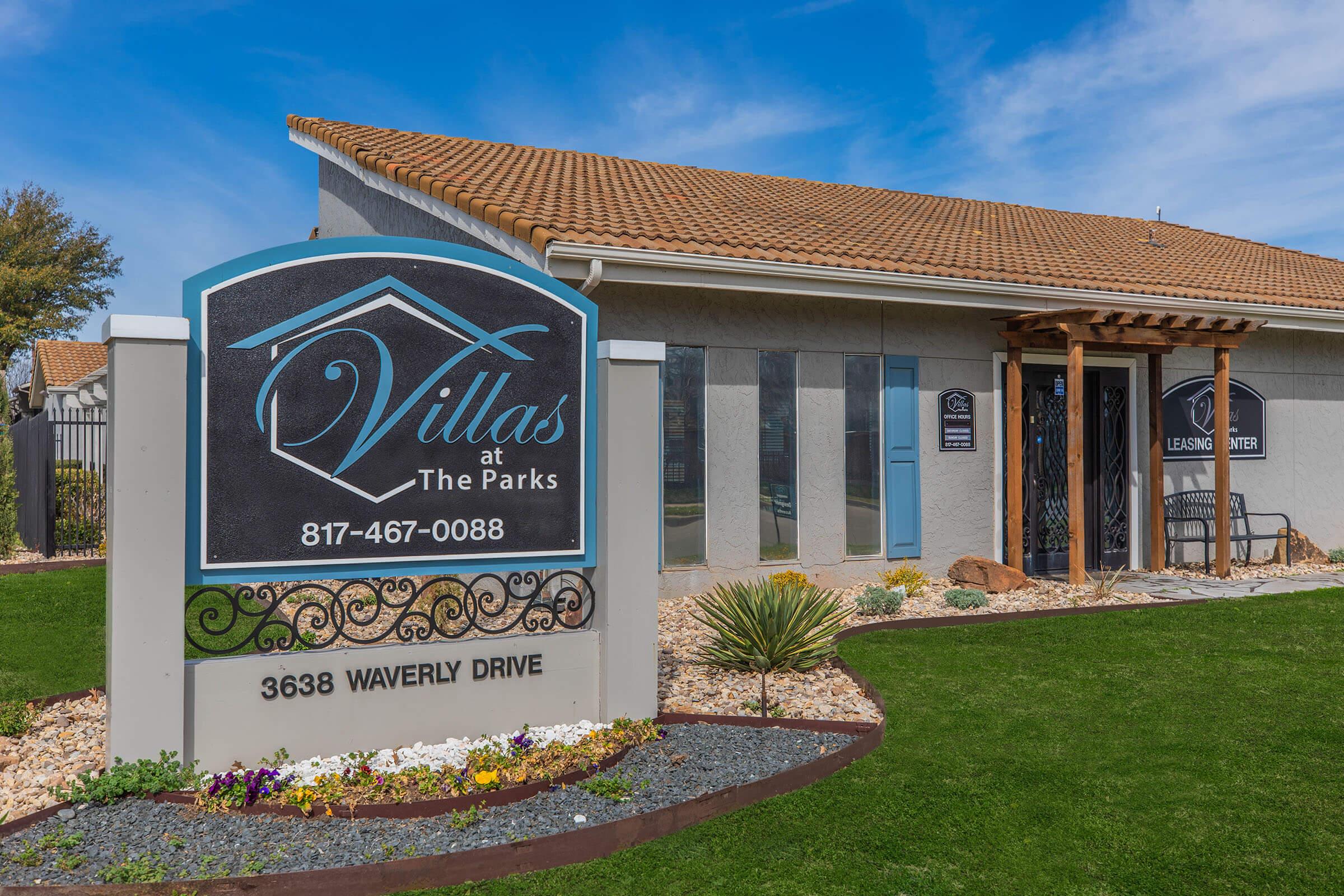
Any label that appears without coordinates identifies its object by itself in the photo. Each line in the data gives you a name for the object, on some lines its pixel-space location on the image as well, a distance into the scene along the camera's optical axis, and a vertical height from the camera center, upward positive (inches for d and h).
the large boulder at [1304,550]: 486.6 -45.0
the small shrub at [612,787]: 160.4 -57.7
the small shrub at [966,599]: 348.2 -50.6
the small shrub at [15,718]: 192.2 -53.8
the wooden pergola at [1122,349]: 388.5 +48.2
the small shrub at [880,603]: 334.6 -49.8
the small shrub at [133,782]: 152.9 -54.1
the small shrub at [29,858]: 131.9 -57.3
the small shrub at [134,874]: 126.7 -57.3
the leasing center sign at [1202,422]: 456.8 +24.3
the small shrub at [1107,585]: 361.1 -50.9
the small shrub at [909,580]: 372.2 -47.0
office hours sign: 409.7 +22.2
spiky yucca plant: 249.6 -45.4
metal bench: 452.4 -24.4
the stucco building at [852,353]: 355.6 +53.5
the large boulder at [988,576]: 381.1 -46.0
